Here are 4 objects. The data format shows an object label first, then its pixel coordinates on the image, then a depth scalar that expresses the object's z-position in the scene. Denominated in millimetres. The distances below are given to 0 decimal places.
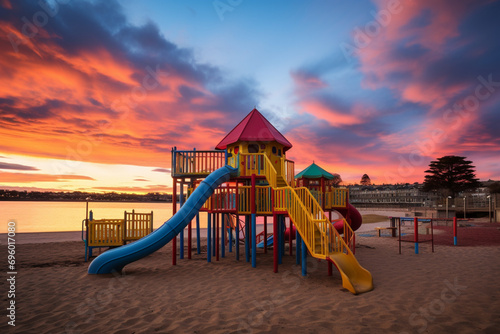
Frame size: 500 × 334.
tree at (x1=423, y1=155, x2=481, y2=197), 69000
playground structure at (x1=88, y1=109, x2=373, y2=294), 10297
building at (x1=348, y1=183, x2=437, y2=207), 111169
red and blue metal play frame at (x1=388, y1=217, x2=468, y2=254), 15787
